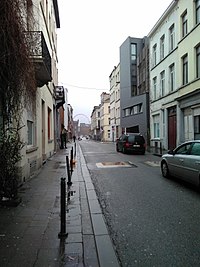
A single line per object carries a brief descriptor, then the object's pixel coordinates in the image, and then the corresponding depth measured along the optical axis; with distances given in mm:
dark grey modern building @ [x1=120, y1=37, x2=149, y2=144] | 23758
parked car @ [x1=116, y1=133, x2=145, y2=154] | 15845
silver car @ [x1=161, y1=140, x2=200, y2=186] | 5659
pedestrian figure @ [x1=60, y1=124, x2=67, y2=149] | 19083
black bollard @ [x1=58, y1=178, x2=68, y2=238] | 3123
